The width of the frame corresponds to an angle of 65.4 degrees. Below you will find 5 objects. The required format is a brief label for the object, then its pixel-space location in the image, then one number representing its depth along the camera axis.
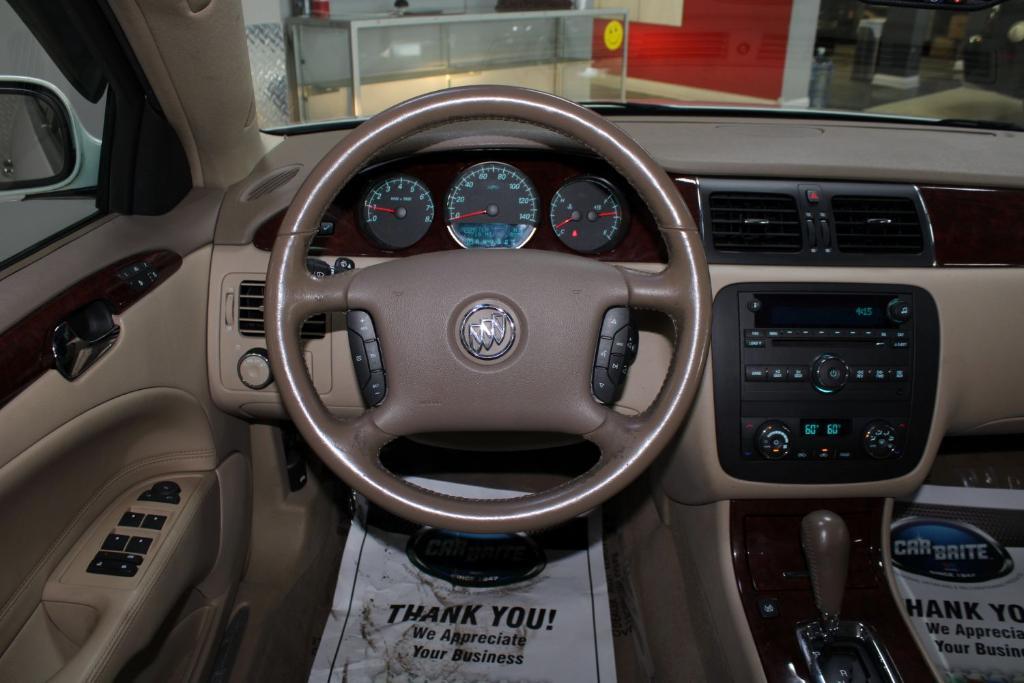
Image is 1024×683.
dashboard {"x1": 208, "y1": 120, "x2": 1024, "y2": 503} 1.54
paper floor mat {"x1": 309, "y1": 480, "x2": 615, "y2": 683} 1.73
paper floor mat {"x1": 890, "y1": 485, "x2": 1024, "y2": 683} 1.75
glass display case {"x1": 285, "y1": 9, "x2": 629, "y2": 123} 2.68
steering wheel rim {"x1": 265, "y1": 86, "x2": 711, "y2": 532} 1.11
